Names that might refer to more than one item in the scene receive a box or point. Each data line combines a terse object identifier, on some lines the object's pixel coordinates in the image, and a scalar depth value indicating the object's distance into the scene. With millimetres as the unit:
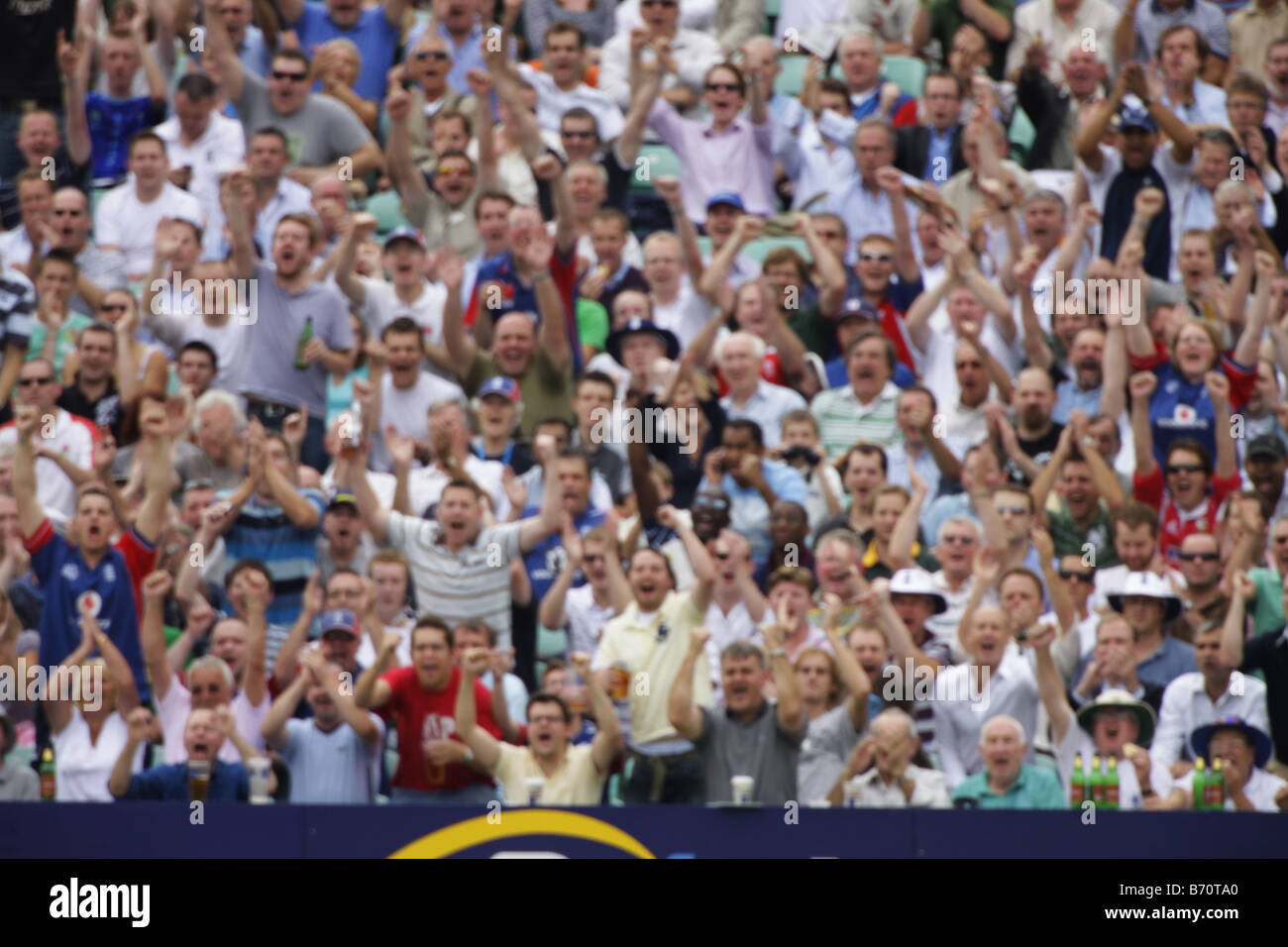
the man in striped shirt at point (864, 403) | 14219
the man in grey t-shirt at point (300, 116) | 16109
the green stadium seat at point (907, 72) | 16922
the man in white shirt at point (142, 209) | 15383
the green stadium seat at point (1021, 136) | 16516
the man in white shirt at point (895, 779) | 11969
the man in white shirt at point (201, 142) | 15747
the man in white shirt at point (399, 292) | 14812
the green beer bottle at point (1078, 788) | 12070
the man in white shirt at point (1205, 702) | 12406
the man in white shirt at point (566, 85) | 16250
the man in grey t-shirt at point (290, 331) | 14461
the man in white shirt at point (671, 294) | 14891
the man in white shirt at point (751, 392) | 14180
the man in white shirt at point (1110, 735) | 12039
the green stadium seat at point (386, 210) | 15922
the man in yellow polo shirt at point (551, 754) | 12086
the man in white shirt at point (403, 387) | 14336
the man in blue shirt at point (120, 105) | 16141
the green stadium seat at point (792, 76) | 17031
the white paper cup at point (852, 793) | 11984
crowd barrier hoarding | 11484
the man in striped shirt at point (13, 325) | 14508
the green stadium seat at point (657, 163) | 15984
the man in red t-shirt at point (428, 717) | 12242
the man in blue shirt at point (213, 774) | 12094
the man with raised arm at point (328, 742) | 12312
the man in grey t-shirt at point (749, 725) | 12000
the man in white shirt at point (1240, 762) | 12141
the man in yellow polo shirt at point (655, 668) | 12148
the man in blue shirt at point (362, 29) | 16844
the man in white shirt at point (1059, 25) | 16906
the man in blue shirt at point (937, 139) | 15992
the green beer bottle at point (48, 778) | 12664
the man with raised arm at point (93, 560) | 12922
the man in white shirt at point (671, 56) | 16375
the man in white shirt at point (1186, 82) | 16219
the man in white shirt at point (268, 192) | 15414
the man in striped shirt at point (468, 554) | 13203
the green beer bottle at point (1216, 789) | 12039
